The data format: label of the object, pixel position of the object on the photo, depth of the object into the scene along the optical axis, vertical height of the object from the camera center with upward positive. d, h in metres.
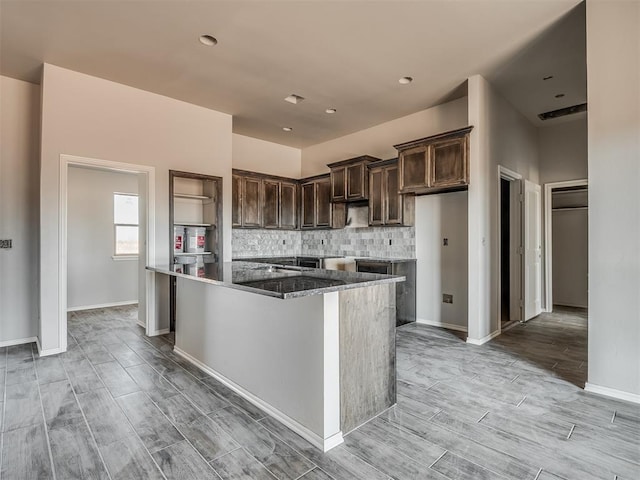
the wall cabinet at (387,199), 4.82 +0.65
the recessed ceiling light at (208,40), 3.10 +1.92
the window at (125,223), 6.12 +0.37
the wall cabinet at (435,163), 3.90 +0.99
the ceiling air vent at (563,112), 4.83 +1.96
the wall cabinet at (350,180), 5.18 +1.02
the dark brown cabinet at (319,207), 5.86 +0.65
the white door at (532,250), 5.05 -0.13
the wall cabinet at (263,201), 5.50 +0.73
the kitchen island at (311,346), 1.94 -0.69
